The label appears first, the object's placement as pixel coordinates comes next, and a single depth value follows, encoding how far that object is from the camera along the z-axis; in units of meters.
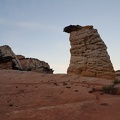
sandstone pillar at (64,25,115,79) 6.66
